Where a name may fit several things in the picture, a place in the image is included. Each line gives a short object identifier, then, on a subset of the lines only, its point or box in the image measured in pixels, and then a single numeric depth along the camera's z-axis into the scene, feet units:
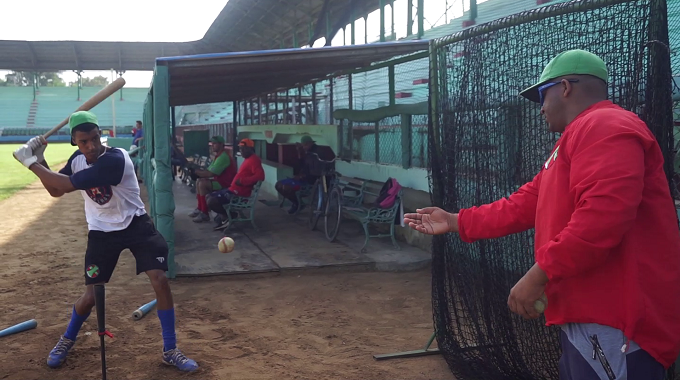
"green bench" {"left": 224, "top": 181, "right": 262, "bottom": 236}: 31.32
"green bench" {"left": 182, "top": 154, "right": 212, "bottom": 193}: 50.39
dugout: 23.18
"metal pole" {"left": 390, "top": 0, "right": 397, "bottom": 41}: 47.91
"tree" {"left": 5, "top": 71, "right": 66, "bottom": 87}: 301.43
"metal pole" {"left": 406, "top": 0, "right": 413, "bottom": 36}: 44.50
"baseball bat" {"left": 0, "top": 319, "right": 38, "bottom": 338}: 17.21
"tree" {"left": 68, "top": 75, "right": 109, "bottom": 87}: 329.31
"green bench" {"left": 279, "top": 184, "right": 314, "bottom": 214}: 36.19
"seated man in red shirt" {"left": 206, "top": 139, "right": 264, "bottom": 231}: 31.58
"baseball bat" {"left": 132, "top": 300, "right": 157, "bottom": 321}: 18.70
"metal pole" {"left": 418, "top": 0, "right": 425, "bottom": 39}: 42.16
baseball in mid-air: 24.47
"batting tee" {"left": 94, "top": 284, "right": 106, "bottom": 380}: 13.19
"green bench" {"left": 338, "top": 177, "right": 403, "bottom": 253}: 26.99
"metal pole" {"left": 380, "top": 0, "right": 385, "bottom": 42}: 48.26
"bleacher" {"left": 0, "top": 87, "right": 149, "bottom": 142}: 186.60
